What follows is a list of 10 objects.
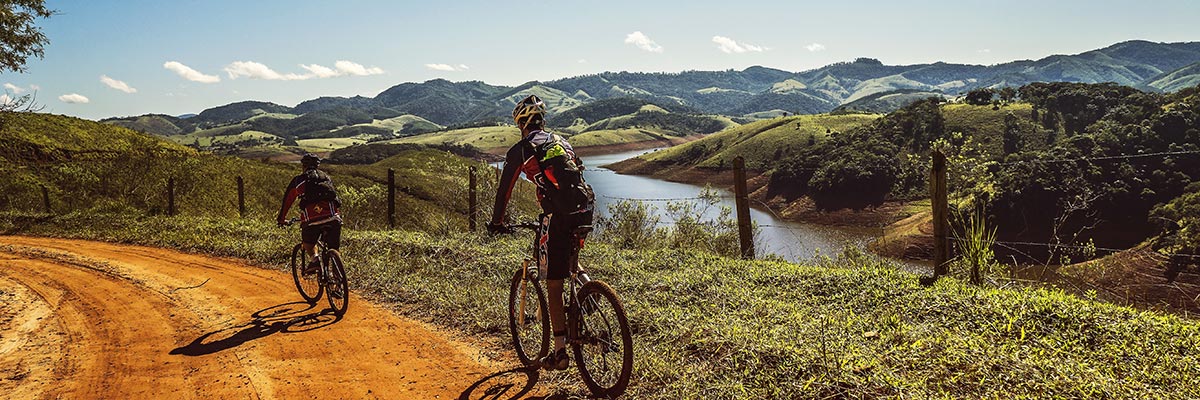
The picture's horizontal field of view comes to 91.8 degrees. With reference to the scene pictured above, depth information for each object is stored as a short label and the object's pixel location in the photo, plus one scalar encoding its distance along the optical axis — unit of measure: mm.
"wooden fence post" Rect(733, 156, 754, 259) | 10366
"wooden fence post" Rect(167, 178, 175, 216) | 19531
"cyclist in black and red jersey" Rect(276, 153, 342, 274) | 8023
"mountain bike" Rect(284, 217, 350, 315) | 7820
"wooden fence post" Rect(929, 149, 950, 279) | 8094
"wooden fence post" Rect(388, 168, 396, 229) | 16297
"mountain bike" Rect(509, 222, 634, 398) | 4453
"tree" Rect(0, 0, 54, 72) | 18891
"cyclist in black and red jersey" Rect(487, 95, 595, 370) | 4453
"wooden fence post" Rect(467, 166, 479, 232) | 14141
